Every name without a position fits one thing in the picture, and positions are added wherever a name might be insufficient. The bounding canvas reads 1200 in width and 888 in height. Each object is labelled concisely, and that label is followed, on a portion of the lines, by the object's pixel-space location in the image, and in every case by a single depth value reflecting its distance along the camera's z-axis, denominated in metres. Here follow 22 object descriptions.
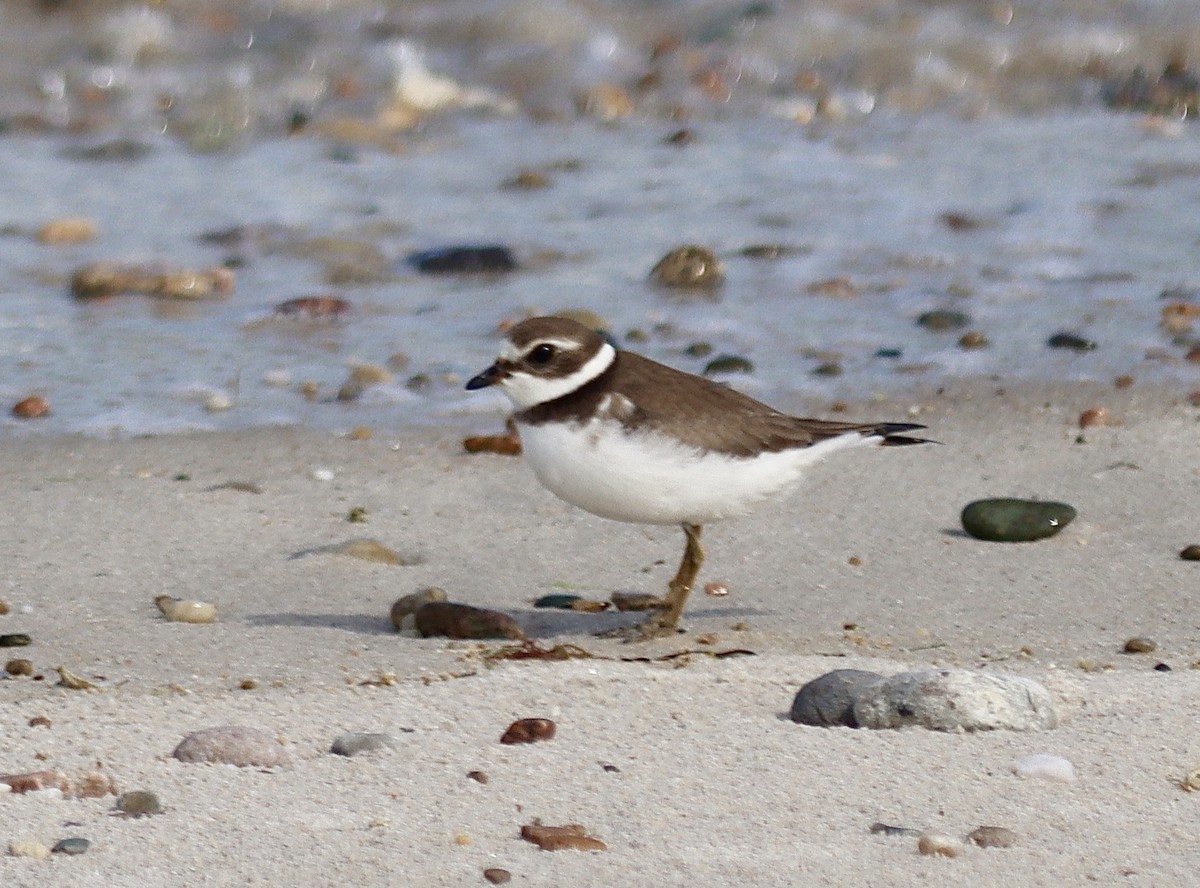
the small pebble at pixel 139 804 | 7.07
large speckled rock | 7.89
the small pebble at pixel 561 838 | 6.80
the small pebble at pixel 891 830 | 6.95
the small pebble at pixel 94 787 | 7.26
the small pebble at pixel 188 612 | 10.05
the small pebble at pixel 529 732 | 7.91
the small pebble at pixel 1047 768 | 7.41
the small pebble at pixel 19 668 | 9.05
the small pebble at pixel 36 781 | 7.26
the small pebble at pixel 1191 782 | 7.39
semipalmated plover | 9.57
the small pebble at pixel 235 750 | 7.62
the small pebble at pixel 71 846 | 6.70
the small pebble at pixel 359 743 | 7.76
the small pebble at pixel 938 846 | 6.74
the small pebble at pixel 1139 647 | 9.58
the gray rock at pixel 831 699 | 8.06
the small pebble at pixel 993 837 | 6.85
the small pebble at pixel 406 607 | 10.02
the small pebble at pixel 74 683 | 8.82
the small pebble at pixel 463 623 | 9.78
